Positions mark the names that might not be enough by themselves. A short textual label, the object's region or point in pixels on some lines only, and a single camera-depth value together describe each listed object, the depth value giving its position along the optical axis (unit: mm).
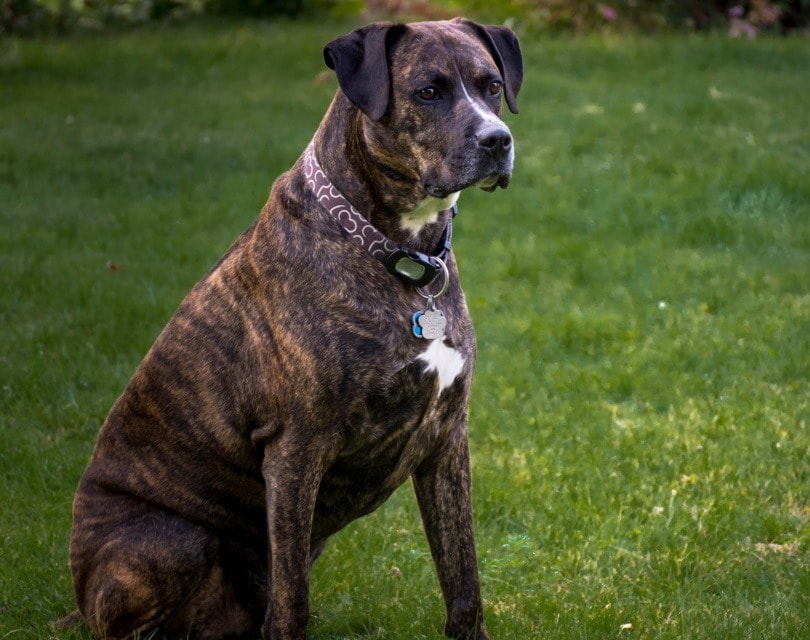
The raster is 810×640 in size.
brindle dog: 6922
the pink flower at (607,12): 24422
